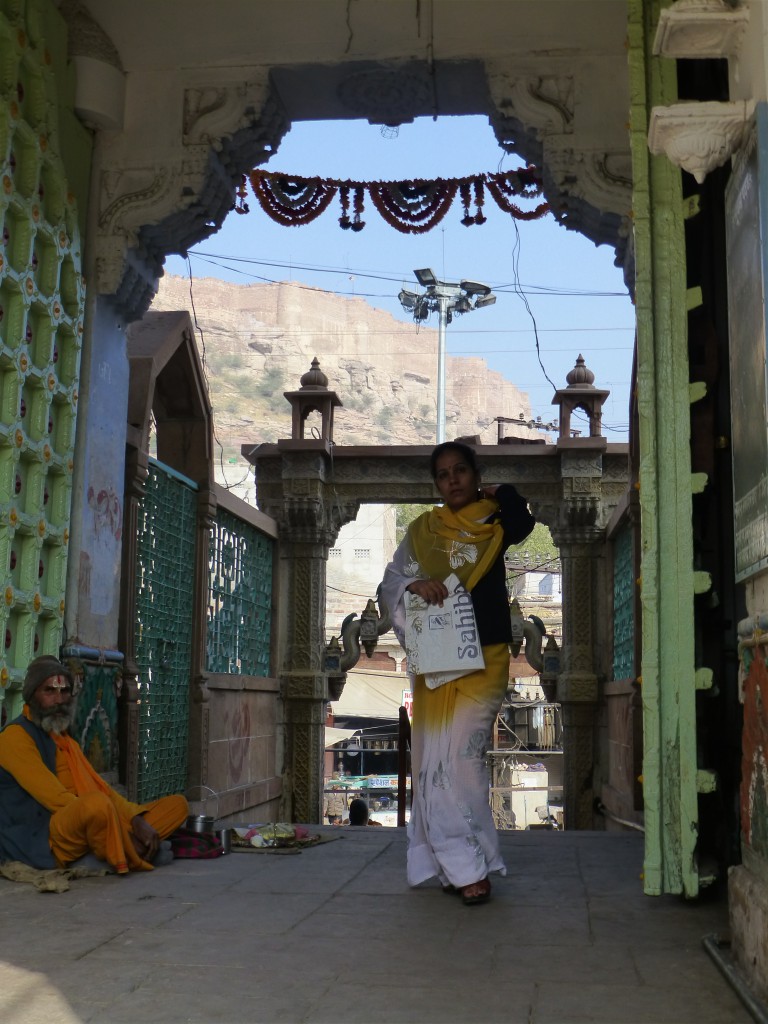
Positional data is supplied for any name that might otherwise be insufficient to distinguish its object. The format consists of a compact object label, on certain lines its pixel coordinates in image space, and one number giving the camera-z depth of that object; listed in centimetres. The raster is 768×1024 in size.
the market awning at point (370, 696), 3170
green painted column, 395
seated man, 470
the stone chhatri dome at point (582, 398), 1212
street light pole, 3409
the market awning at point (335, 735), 3058
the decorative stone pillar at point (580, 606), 1105
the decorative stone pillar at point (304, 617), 1169
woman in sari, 434
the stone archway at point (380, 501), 1145
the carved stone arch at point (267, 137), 600
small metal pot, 556
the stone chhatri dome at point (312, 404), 1249
